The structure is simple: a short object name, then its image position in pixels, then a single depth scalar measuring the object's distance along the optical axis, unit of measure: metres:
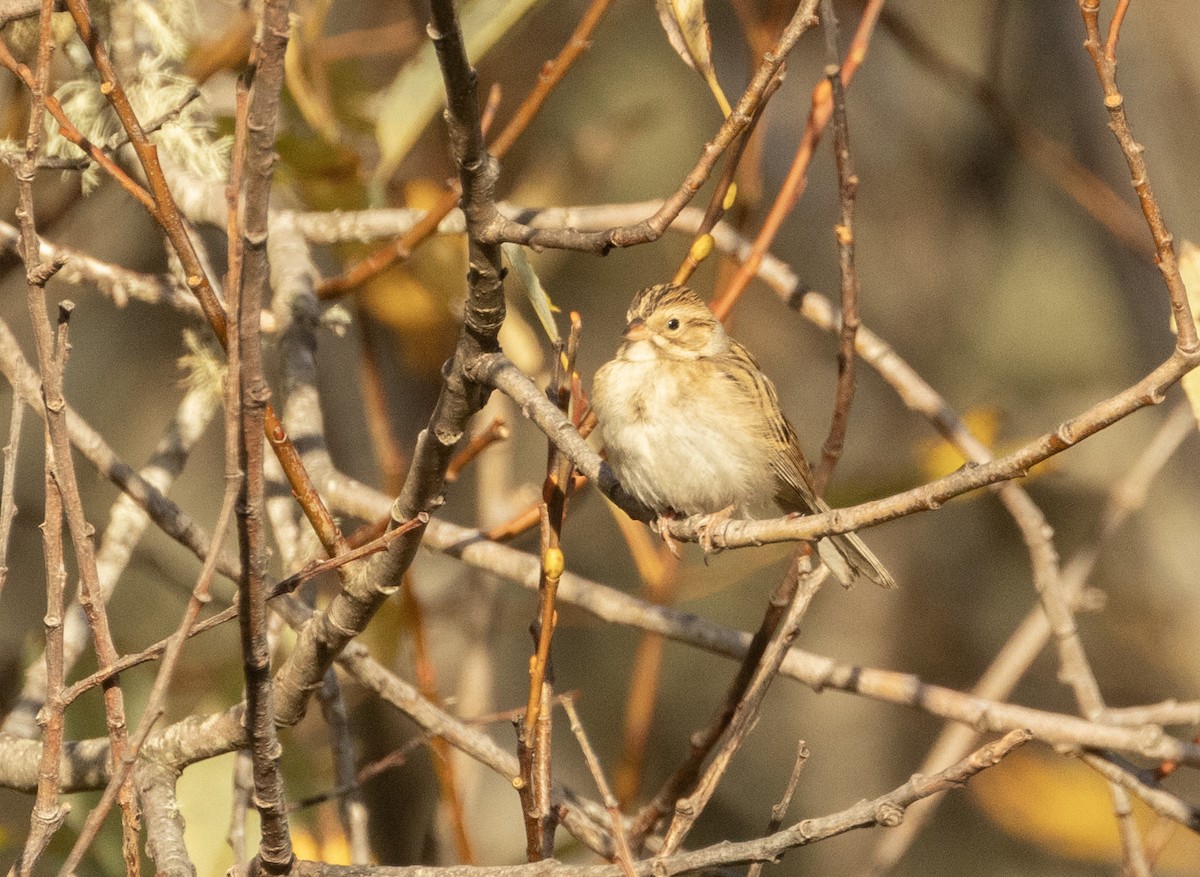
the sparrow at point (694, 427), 6.23
